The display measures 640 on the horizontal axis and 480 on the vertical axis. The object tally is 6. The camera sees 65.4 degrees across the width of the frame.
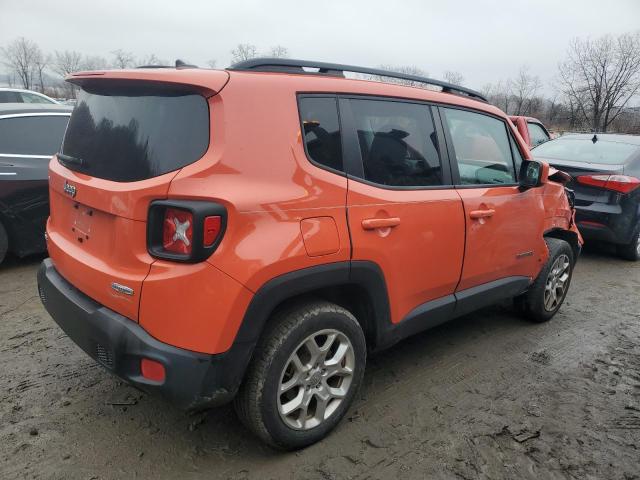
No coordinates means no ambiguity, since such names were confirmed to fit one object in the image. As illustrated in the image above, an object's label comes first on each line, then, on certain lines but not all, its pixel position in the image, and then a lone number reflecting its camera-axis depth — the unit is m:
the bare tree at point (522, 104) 47.75
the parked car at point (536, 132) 11.34
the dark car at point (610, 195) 6.11
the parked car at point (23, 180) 4.83
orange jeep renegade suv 2.05
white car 13.03
